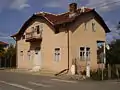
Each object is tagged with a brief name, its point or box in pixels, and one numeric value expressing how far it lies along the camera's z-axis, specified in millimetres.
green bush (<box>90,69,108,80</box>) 10392
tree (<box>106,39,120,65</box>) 14459
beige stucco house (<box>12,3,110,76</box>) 12939
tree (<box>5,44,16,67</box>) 18660
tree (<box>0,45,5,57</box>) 19298
